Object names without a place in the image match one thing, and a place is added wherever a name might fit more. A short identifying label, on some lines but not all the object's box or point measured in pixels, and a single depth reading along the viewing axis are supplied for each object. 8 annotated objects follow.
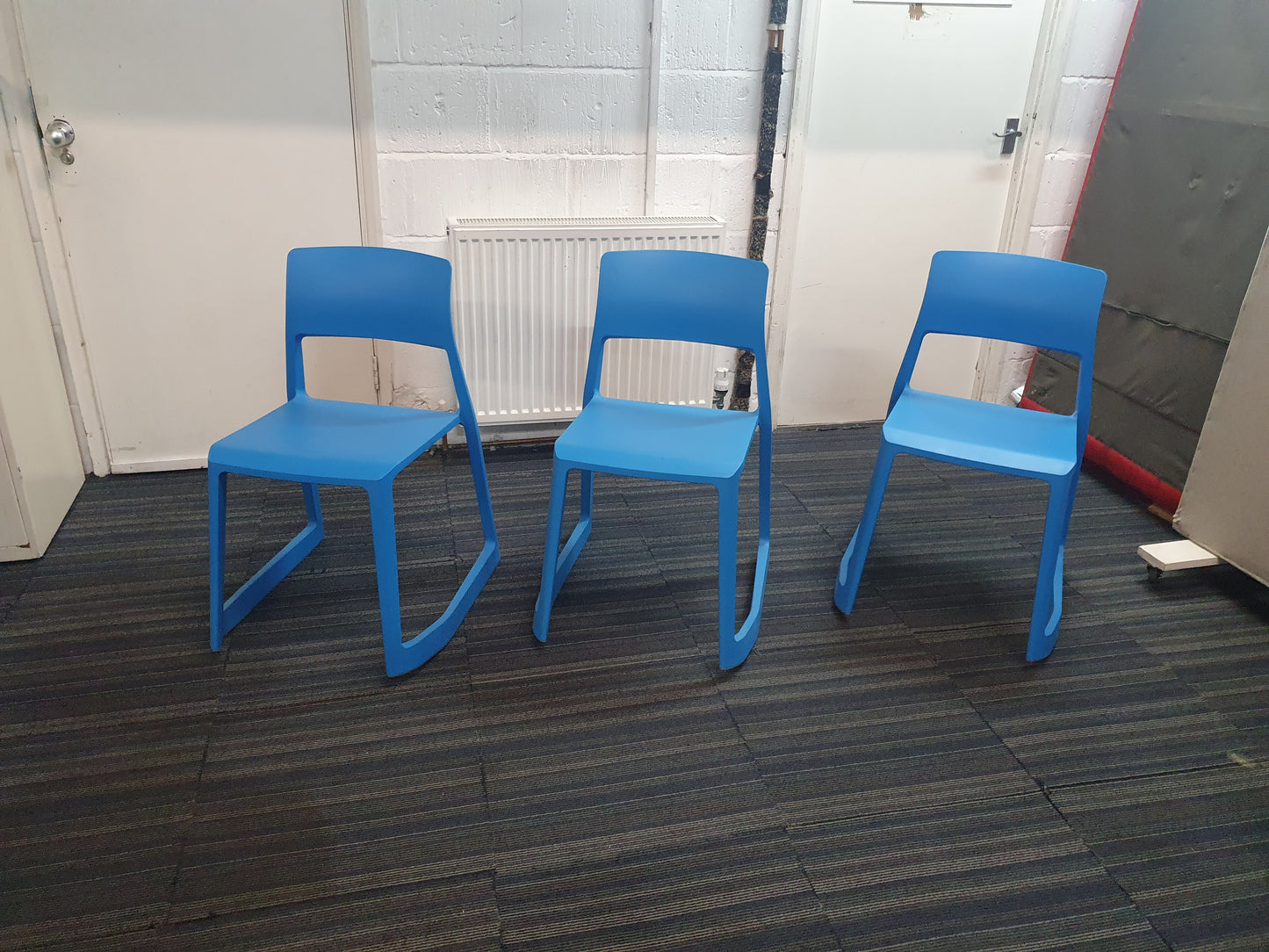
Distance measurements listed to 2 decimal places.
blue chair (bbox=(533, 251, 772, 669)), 1.81
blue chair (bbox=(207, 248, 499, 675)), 1.73
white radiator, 2.57
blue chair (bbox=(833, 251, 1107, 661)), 1.89
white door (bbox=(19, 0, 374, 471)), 2.24
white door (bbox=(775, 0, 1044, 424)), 2.70
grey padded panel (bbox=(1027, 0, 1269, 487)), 2.37
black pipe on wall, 2.57
